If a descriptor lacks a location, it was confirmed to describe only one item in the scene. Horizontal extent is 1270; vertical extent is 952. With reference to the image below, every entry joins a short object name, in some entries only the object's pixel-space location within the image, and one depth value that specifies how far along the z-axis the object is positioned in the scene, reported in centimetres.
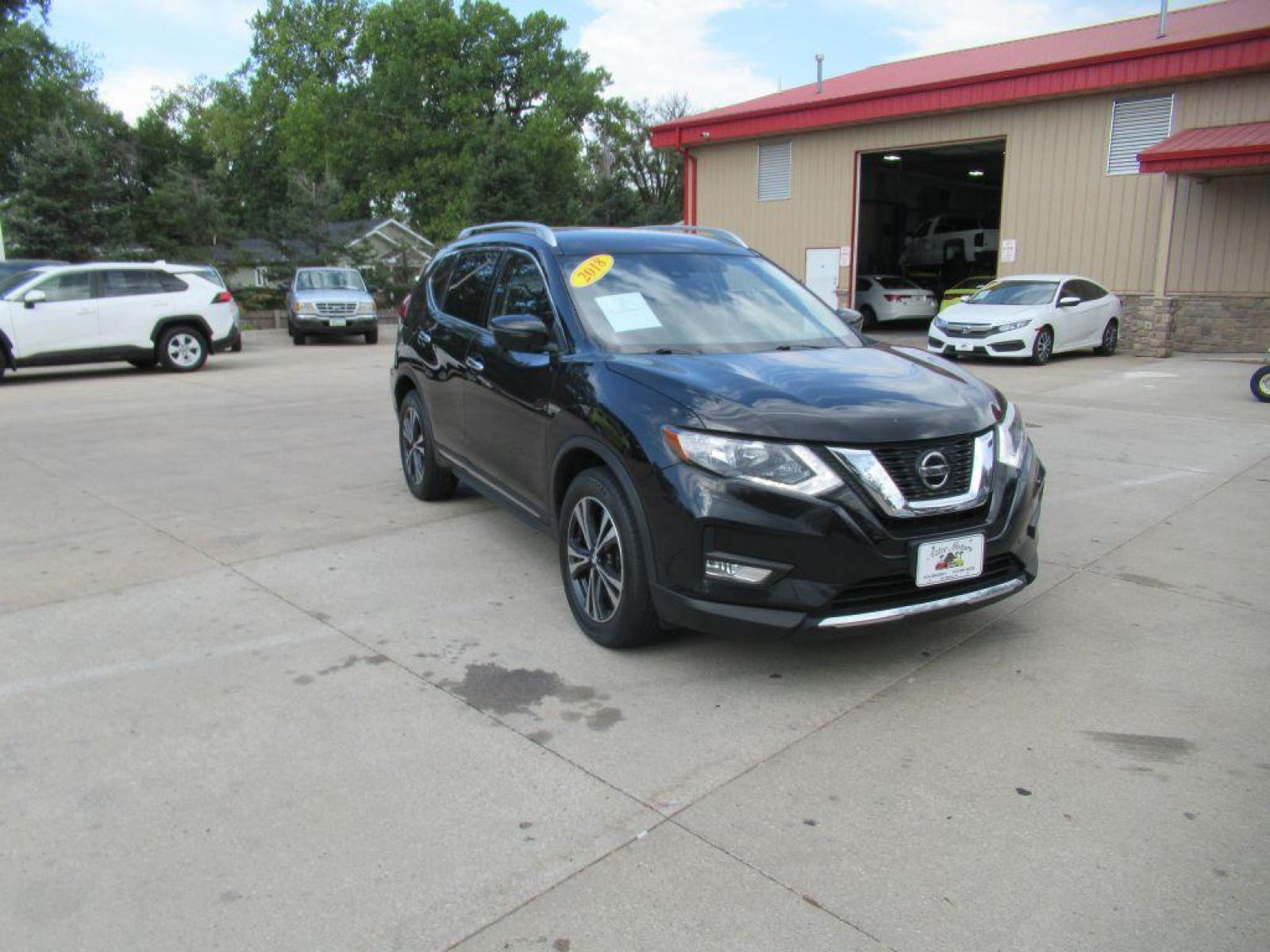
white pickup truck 2897
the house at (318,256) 2978
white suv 1384
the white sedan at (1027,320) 1572
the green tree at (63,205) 2695
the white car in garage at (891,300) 2447
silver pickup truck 2077
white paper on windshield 452
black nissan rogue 351
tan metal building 1752
